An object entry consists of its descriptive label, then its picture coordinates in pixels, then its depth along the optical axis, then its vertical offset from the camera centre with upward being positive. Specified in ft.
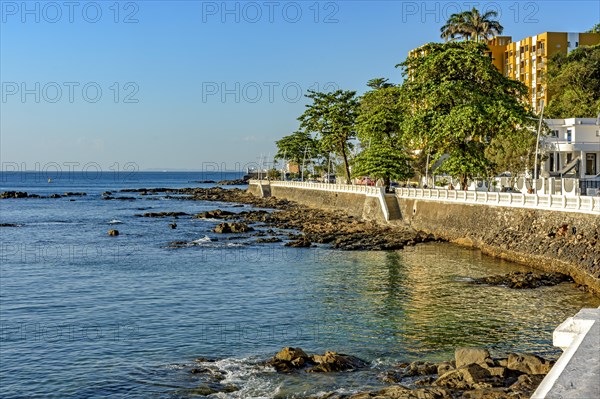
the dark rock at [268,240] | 175.03 -17.46
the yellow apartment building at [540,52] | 346.33 +62.30
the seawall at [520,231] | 106.93 -12.04
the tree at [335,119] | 304.71 +24.41
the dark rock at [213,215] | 264.72 -16.49
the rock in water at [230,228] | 203.68 -16.76
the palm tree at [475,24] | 323.78 +70.60
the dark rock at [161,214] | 278.81 -16.96
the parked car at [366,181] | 298.47 -4.05
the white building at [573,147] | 218.18 +7.86
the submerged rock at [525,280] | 102.06 -16.65
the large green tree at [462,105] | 168.35 +17.26
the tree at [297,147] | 418.10 +16.16
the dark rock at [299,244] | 164.99 -17.38
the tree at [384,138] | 223.51 +12.23
